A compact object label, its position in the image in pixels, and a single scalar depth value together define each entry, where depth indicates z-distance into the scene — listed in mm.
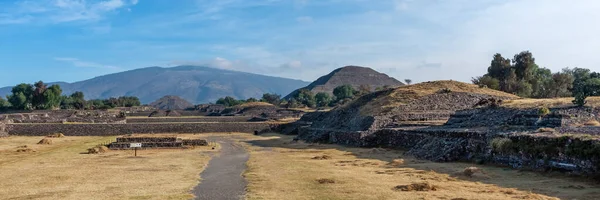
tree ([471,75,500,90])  64875
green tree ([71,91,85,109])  124375
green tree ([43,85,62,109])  113500
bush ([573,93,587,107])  32344
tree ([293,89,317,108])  138488
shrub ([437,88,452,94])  51750
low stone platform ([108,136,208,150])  39281
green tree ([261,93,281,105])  164125
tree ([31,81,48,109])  113312
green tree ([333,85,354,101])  137738
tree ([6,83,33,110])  111000
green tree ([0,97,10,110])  114925
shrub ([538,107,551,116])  29955
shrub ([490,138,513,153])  23875
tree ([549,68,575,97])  68069
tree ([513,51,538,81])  71431
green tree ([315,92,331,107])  133138
